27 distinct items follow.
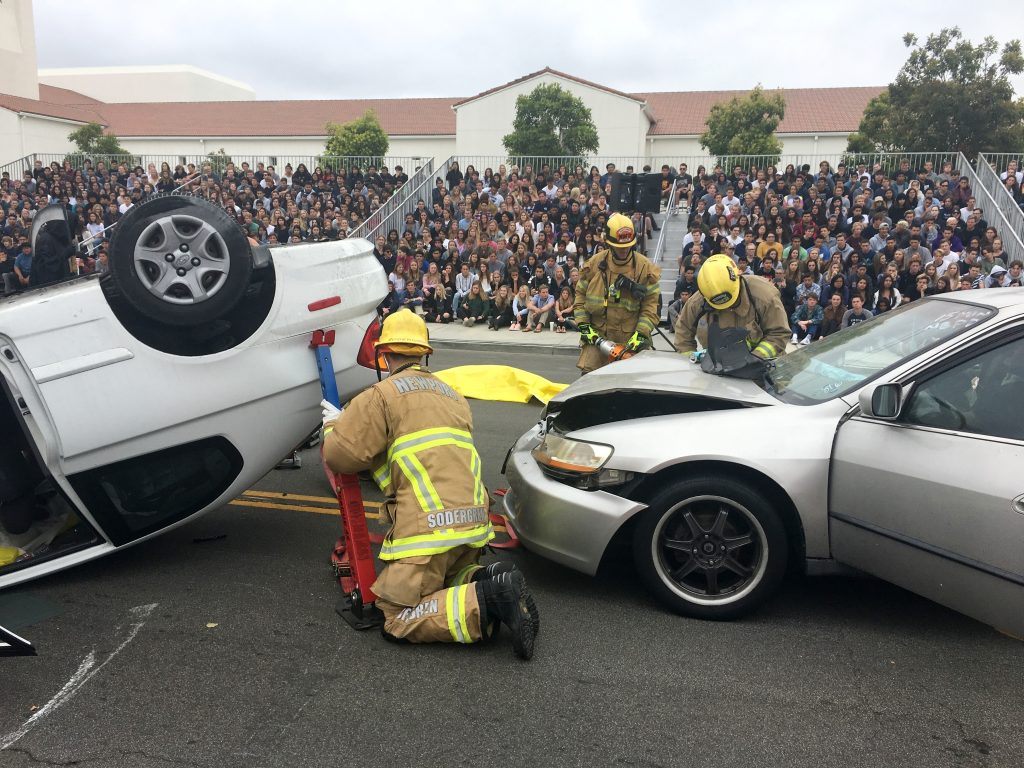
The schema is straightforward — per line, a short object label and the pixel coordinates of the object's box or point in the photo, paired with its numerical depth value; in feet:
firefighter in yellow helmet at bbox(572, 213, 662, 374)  20.40
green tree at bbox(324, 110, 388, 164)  142.31
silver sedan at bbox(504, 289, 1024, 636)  9.99
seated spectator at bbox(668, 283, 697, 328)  39.79
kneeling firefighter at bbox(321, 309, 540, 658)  10.79
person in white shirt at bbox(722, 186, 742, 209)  59.00
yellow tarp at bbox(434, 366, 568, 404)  23.44
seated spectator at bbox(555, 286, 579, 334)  52.54
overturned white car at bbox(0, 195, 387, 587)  11.79
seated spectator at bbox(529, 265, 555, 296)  53.67
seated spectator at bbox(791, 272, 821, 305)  46.77
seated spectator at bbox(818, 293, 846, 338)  44.83
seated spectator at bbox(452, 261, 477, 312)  57.16
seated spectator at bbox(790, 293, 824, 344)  46.14
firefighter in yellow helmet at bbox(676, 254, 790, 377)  16.70
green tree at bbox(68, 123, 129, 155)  151.02
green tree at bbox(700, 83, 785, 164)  127.95
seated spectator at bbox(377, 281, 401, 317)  56.46
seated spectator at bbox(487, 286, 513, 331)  54.44
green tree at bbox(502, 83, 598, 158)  137.59
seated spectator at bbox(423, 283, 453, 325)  57.52
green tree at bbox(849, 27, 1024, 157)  102.27
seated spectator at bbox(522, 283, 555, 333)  53.06
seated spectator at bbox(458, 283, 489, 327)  55.98
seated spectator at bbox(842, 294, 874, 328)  43.83
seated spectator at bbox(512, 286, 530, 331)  53.98
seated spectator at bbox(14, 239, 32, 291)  59.36
